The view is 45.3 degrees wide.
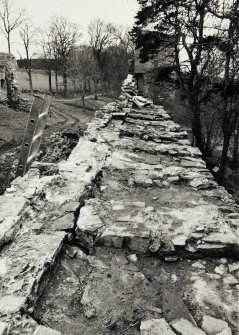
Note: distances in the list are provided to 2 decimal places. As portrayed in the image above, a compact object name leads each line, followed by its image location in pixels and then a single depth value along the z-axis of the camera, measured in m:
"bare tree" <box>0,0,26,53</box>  33.41
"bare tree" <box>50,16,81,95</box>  35.12
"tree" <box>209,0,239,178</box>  7.06
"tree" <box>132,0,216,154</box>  10.22
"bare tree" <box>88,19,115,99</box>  39.50
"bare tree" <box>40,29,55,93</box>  35.59
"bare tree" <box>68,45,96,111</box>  26.58
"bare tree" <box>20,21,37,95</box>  34.84
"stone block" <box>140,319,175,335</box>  1.77
